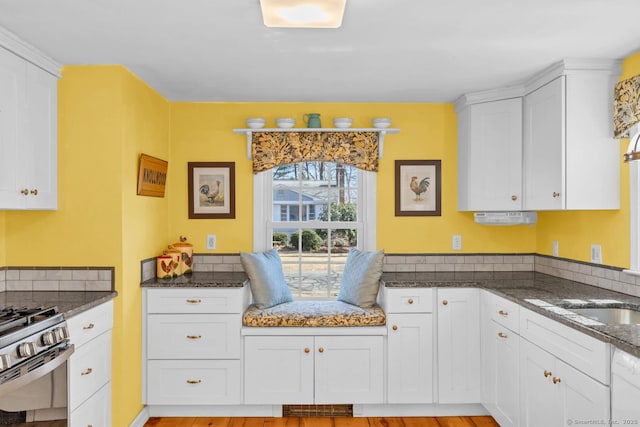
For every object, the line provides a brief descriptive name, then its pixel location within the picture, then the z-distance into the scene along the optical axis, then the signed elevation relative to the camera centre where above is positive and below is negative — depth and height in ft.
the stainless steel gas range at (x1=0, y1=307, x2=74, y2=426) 6.08 -2.04
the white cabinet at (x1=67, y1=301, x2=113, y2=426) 7.79 -2.68
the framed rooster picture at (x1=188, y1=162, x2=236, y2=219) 12.57 +0.61
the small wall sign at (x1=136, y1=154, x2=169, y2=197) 10.37 +0.86
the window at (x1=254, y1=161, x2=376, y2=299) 12.90 -0.18
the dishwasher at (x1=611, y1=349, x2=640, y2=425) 5.65 -2.14
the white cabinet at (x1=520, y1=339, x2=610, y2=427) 6.47 -2.72
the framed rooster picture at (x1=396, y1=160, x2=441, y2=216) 12.62 +0.70
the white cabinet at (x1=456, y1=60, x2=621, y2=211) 9.30 +1.49
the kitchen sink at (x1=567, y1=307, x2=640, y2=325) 8.05 -1.71
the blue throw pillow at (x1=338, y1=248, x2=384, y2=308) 11.36 -1.59
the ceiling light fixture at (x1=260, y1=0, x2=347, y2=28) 6.32 +2.74
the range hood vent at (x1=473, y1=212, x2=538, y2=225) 11.37 -0.12
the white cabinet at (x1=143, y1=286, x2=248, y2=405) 10.59 -2.98
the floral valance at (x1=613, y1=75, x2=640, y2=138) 8.56 +1.97
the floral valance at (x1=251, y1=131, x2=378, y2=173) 12.29 +1.69
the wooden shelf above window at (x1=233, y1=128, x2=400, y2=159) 12.09 +2.10
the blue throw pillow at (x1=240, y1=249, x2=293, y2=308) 11.21 -1.56
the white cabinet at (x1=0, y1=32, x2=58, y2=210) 7.85 +1.40
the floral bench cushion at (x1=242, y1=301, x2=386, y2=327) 10.65 -2.32
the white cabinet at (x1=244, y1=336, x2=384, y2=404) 10.63 -3.48
